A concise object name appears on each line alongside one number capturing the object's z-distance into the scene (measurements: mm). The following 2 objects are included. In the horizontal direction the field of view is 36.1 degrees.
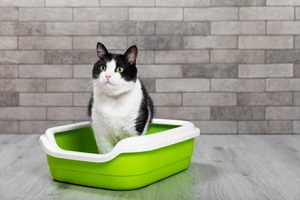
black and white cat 1829
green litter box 1744
